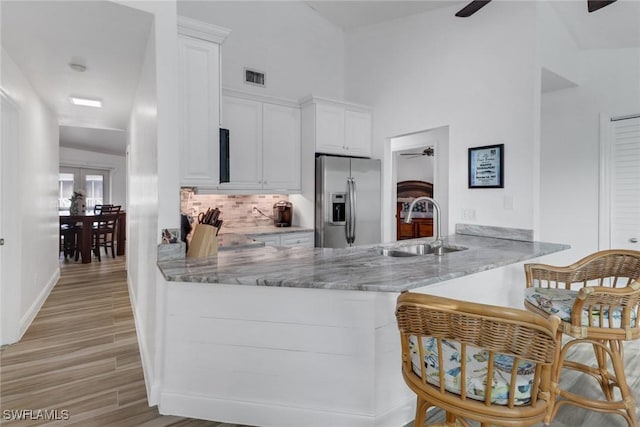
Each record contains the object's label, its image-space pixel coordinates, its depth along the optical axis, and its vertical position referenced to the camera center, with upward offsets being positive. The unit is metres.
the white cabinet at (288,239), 3.84 -0.35
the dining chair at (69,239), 6.89 -0.61
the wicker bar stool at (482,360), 1.03 -0.52
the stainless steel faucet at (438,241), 2.54 -0.26
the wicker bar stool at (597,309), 1.55 -0.49
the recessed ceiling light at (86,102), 3.81 +1.20
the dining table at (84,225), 6.59 -0.33
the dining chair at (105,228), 7.02 -0.42
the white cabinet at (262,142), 3.91 +0.78
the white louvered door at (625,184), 3.25 +0.22
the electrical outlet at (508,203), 3.16 +0.04
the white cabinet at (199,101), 2.37 +0.75
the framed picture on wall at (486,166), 3.22 +0.39
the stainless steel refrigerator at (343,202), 4.11 +0.07
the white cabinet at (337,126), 4.19 +1.02
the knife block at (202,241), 2.24 -0.21
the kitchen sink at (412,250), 2.77 -0.35
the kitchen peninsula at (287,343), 1.68 -0.68
